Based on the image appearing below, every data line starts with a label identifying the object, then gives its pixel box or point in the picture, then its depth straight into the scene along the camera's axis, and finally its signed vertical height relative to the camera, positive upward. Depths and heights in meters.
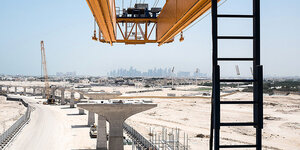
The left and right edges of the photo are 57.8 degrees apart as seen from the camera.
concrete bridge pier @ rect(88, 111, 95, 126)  43.66 -7.60
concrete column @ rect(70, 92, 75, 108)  72.48 -8.50
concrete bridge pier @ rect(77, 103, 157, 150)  25.27 -4.04
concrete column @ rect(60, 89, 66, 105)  82.57 -8.93
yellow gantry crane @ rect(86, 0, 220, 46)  11.37 +2.79
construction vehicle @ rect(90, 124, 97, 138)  35.81 -8.09
